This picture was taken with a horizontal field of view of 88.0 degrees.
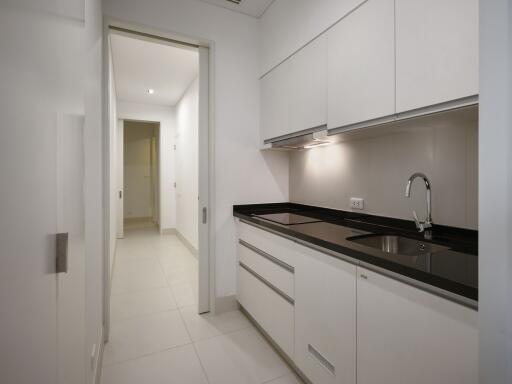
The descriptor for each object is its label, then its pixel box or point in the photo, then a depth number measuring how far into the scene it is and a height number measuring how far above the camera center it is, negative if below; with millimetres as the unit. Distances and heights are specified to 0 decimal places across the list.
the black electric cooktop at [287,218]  1852 -234
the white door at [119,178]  5180 +204
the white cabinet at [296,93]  1767 +724
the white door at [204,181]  2379 +63
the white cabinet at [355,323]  838 -566
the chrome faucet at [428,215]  1412 -157
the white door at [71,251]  728 -219
